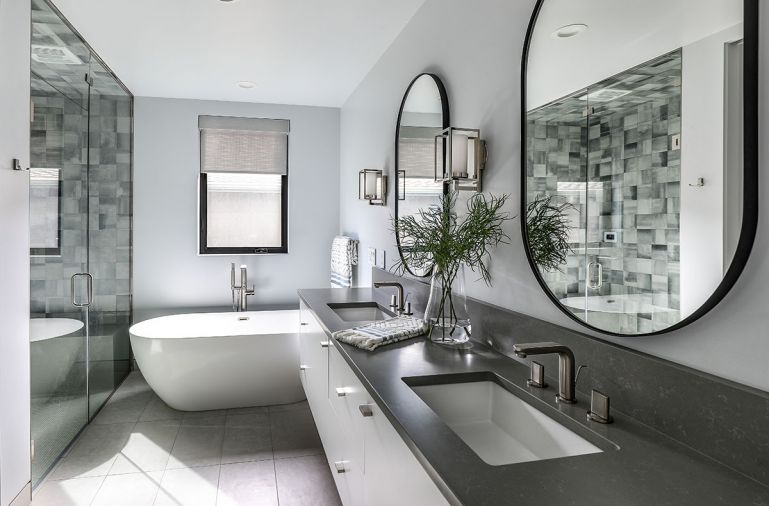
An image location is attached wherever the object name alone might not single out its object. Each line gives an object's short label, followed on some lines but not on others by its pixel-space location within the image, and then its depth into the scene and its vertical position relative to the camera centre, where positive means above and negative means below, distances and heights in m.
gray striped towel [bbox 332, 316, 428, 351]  1.87 -0.31
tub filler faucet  4.65 -0.36
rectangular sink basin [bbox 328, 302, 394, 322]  2.93 -0.34
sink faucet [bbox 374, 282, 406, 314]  2.59 -0.24
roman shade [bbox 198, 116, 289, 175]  4.67 +0.95
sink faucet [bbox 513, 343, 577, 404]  1.26 -0.27
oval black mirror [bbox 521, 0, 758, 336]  0.98 +0.22
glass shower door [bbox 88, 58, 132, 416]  3.49 +0.15
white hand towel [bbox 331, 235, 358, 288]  4.18 -0.07
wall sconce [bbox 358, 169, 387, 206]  3.33 +0.42
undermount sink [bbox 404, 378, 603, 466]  1.26 -0.46
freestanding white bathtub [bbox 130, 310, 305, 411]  3.47 -0.80
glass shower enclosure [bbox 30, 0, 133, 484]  2.57 +0.09
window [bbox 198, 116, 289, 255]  4.69 +0.59
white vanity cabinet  1.14 -0.55
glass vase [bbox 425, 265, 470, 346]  1.91 -0.23
